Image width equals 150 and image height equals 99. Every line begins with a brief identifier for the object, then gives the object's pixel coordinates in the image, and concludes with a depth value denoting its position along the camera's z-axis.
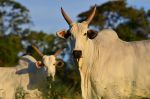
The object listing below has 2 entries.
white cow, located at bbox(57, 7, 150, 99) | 11.29
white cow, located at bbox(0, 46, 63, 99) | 17.00
